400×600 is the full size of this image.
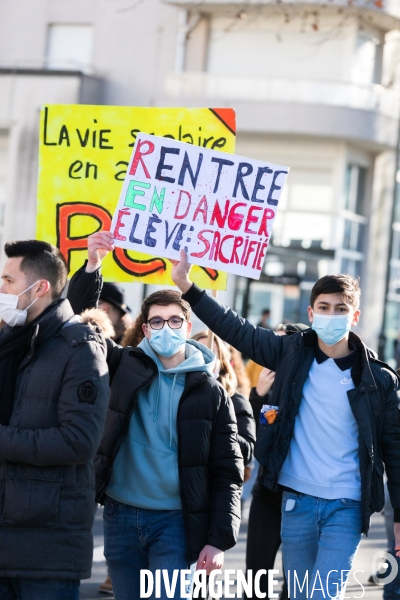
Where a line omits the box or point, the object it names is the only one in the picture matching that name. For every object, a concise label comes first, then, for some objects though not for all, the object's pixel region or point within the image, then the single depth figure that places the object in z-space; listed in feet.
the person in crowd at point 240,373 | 21.65
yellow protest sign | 21.53
